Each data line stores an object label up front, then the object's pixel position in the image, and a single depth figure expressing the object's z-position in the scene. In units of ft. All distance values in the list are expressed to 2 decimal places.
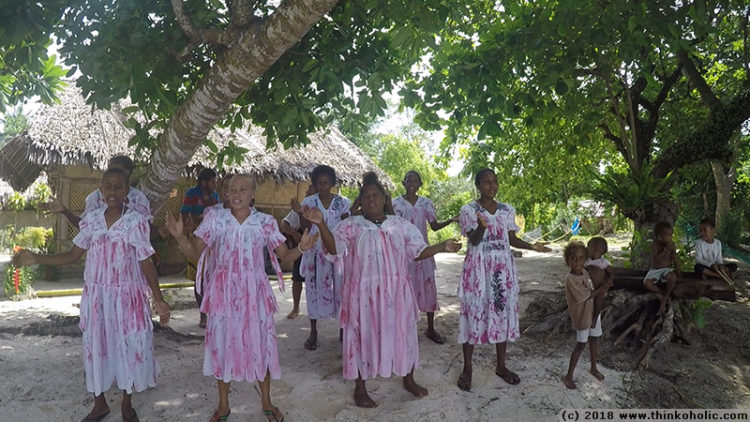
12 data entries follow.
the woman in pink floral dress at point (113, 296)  9.59
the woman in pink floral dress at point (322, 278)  15.65
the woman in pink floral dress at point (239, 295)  9.65
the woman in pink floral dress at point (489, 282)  12.27
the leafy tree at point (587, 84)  13.50
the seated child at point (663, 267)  14.87
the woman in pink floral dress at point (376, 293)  10.96
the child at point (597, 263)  13.51
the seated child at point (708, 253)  17.89
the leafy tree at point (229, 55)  11.12
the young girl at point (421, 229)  16.49
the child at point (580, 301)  12.35
